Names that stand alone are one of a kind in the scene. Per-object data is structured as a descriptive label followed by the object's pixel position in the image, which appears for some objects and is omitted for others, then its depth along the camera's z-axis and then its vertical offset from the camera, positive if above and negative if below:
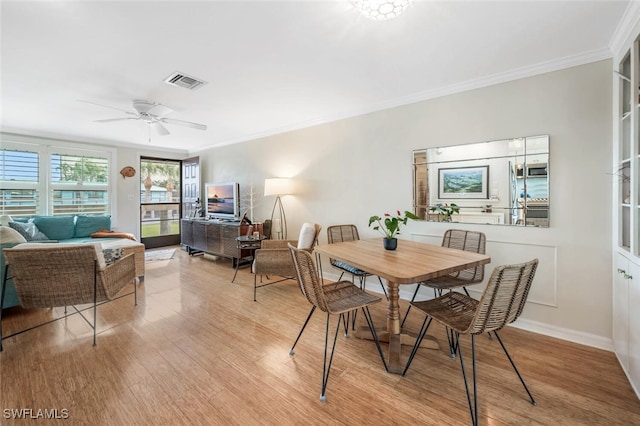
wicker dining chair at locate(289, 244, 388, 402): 1.74 -0.63
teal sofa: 4.06 -0.25
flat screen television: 5.30 +0.24
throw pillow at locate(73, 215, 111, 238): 4.68 -0.23
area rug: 5.39 -0.90
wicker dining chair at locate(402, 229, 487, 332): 2.38 -0.36
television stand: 4.71 -0.48
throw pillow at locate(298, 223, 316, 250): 3.37 -0.33
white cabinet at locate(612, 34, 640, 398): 1.73 +0.01
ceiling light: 1.61 +1.23
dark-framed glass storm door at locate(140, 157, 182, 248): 6.34 +0.24
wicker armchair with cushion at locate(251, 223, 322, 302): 3.27 -0.56
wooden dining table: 1.71 -0.36
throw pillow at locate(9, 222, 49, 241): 3.88 -0.28
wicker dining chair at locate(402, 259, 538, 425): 1.40 -0.51
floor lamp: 4.28 +0.14
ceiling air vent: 2.69 +1.34
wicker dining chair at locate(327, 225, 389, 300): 3.25 -0.28
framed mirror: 2.48 +0.30
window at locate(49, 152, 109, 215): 5.11 +0.54
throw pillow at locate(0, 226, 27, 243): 2.60 -0.23
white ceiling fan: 3.33 +1.27
